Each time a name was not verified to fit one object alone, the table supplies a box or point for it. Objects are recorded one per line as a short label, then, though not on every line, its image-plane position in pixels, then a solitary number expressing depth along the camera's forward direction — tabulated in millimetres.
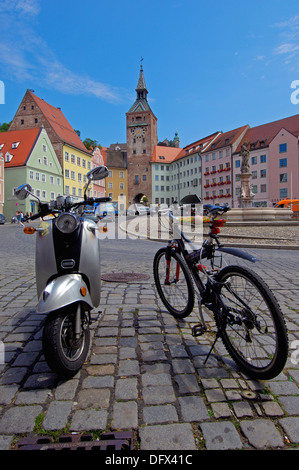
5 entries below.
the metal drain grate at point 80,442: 1735
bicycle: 2283
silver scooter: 2314
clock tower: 87688
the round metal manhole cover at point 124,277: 6012
